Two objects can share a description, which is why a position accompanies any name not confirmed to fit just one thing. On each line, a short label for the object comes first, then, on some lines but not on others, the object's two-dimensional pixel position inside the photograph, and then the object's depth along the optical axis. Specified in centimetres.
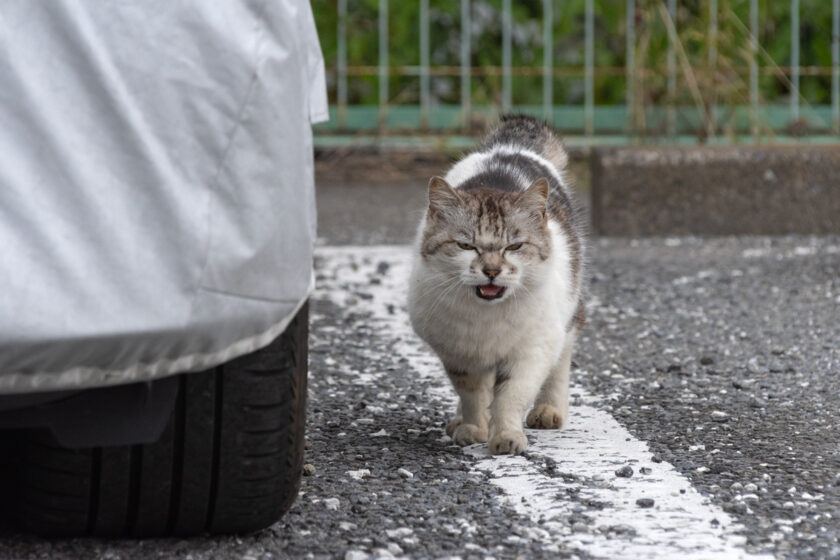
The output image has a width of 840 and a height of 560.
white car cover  408
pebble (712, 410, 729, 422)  746
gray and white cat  727
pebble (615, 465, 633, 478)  631
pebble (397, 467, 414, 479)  633
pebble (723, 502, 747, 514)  566
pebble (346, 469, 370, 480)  630
